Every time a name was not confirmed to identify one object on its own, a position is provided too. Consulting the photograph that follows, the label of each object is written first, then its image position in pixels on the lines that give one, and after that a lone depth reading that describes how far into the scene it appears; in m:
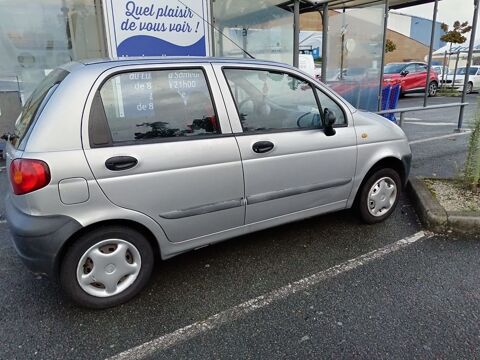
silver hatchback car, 2.29
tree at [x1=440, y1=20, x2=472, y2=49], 19.53
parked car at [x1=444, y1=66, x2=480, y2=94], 18.82
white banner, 5.32
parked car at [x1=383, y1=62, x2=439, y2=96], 16.28
